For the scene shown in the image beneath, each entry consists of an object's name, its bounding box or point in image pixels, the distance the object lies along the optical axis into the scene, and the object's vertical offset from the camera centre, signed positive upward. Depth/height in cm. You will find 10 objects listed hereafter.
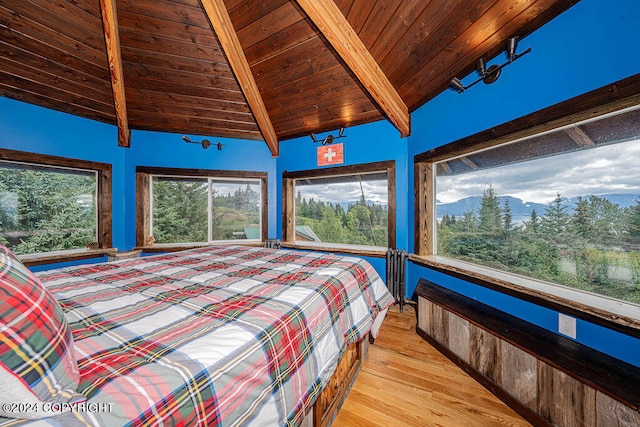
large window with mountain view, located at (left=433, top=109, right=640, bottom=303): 140 +2
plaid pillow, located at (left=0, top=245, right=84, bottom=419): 49 -31
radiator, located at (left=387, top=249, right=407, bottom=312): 304 -80
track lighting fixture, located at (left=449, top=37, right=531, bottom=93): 170 +110
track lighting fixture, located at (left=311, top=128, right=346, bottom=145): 355 +112
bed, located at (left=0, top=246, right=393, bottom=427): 53 -42
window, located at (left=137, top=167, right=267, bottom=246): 376 +11
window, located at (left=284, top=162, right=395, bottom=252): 345 +9
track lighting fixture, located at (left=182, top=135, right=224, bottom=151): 373 +112
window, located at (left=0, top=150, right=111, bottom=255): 277 +14
